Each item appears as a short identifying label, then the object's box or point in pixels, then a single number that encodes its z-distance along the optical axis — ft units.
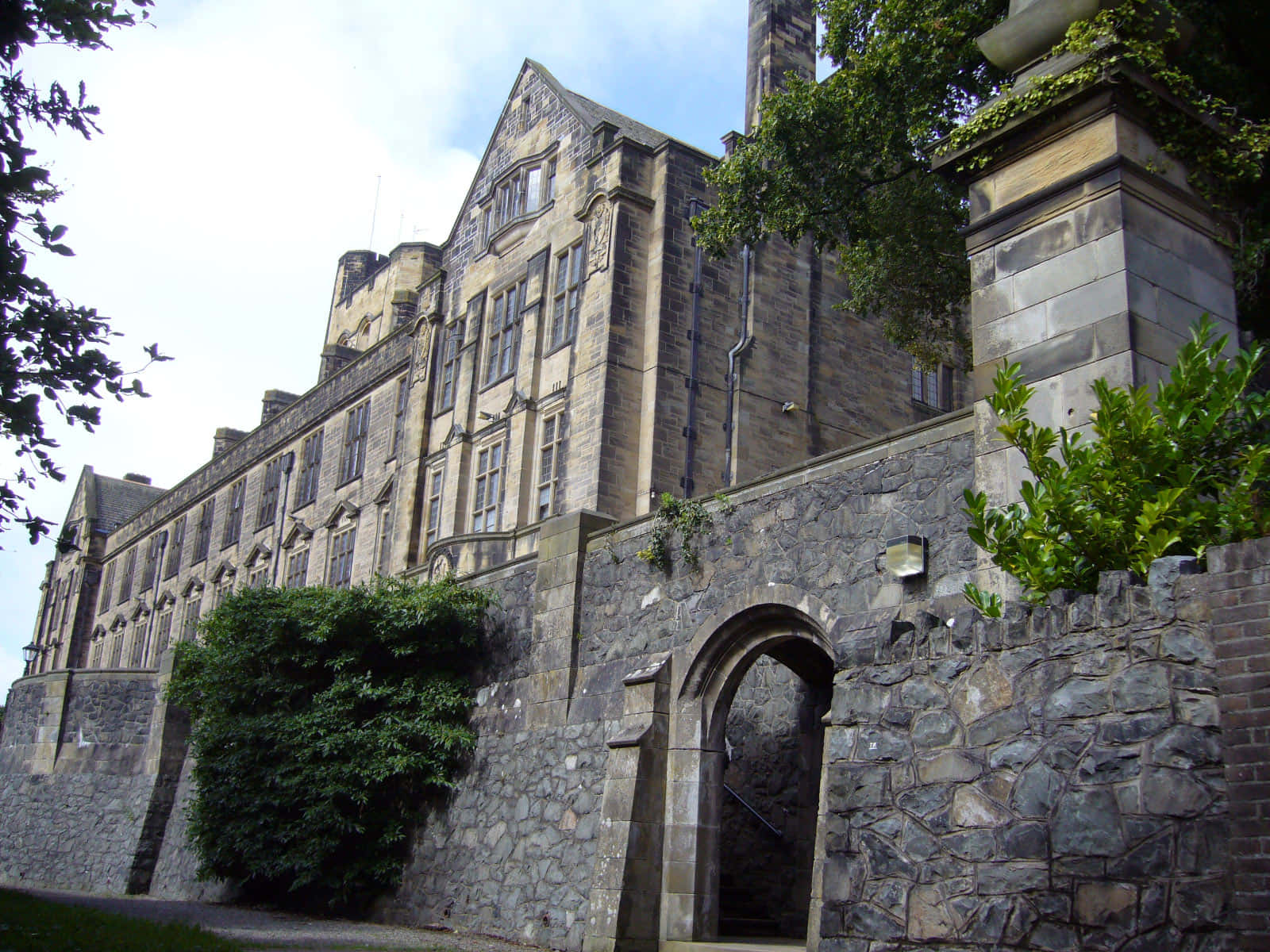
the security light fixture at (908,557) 34.40
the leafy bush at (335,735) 52.08
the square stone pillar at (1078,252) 29.96
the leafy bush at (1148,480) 21.07
